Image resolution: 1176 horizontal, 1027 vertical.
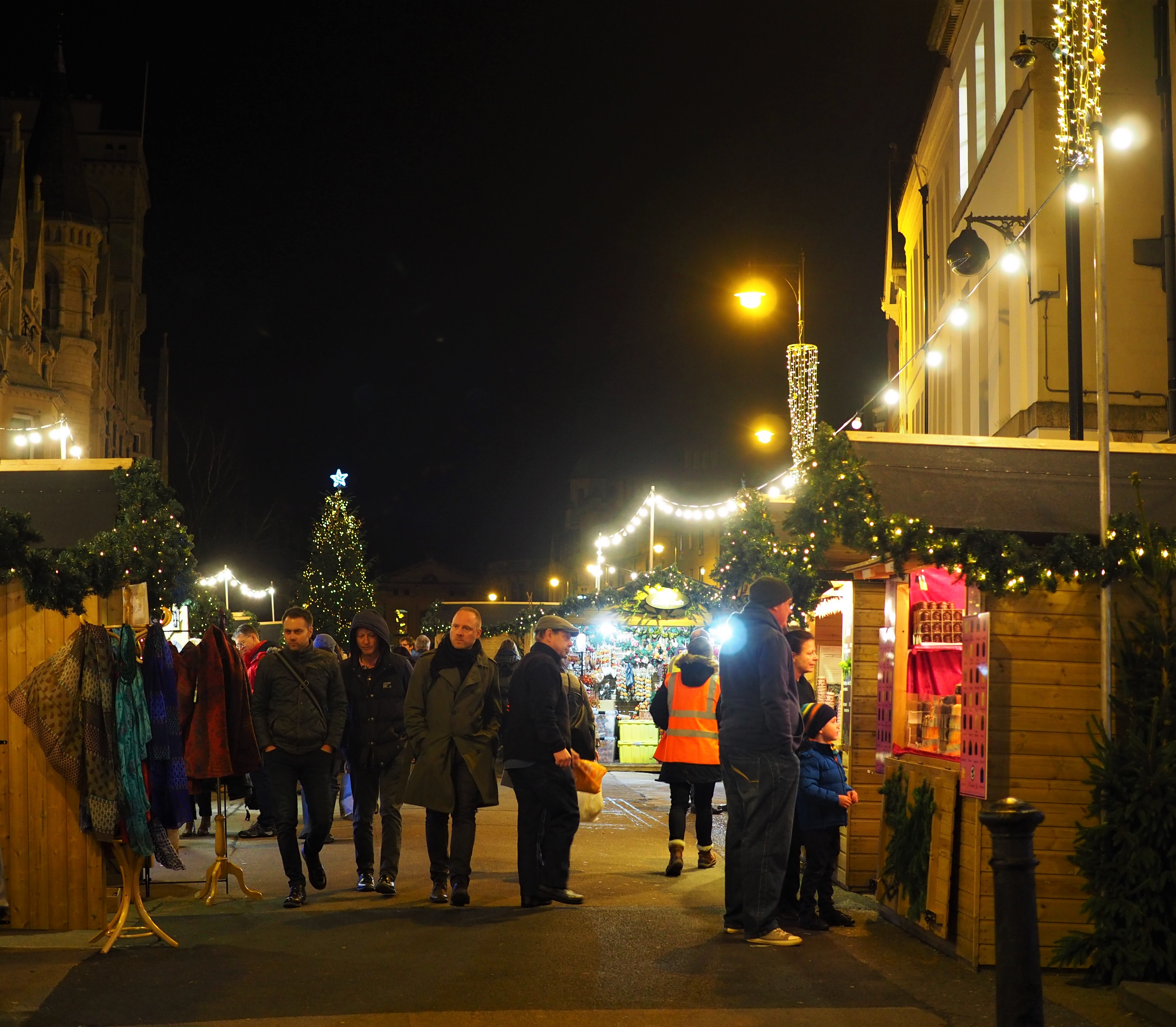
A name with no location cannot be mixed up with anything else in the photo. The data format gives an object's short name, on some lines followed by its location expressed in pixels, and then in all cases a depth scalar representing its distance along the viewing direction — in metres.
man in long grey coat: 9.22
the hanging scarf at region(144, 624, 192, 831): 8.52
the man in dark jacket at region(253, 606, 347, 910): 9.20
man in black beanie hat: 7.91
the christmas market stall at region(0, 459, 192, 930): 8.00
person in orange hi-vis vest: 10.87
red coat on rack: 9.39
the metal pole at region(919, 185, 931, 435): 27.44
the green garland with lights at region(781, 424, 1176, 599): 7.66
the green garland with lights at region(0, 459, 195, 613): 8.05
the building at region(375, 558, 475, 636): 144.50
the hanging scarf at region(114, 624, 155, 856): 8.04
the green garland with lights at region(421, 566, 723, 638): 18.80
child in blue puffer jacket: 8.58
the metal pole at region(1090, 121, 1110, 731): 7.55
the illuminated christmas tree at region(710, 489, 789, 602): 12.03
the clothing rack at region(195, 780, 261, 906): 9.30
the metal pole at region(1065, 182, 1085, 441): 13.58
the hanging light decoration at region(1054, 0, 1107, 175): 9.87
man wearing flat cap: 9.09
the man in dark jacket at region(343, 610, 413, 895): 9.81
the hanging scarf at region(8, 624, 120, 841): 7.95
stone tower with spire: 37.16
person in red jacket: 12.90
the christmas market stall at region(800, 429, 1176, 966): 7.57
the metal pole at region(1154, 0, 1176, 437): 14.63
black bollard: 4.78
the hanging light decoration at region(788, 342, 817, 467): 21.97
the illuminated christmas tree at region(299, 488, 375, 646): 45.84
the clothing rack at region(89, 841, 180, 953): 7.68
